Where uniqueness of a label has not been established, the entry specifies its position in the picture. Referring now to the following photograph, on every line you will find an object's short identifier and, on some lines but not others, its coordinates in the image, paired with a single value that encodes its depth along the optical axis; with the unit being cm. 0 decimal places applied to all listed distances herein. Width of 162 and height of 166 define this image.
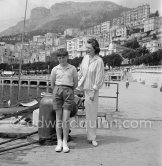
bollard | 487
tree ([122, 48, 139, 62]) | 10425
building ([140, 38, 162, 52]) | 11388
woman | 481
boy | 458
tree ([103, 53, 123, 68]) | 10188
